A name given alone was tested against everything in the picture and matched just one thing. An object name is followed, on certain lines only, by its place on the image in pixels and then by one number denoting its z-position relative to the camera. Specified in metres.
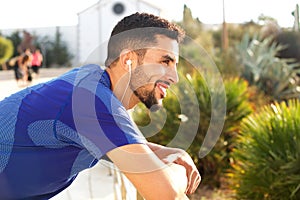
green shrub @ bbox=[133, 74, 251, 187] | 6.09
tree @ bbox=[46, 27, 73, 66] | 37.12
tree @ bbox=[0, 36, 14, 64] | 33.44
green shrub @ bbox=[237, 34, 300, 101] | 9.79
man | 1.28
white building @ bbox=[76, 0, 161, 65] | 37.03
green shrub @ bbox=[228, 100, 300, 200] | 4.41
